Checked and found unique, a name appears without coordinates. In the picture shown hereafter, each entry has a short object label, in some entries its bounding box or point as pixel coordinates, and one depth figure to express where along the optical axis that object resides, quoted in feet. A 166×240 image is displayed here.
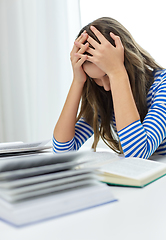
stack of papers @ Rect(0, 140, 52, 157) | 2.19
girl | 2.37
